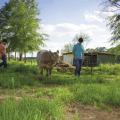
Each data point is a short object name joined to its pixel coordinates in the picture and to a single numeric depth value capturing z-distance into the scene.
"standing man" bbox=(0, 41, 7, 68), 7.81
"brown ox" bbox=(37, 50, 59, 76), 6.81
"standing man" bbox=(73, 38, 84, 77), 6.56
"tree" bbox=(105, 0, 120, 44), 9.99
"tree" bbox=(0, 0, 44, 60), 20.96
